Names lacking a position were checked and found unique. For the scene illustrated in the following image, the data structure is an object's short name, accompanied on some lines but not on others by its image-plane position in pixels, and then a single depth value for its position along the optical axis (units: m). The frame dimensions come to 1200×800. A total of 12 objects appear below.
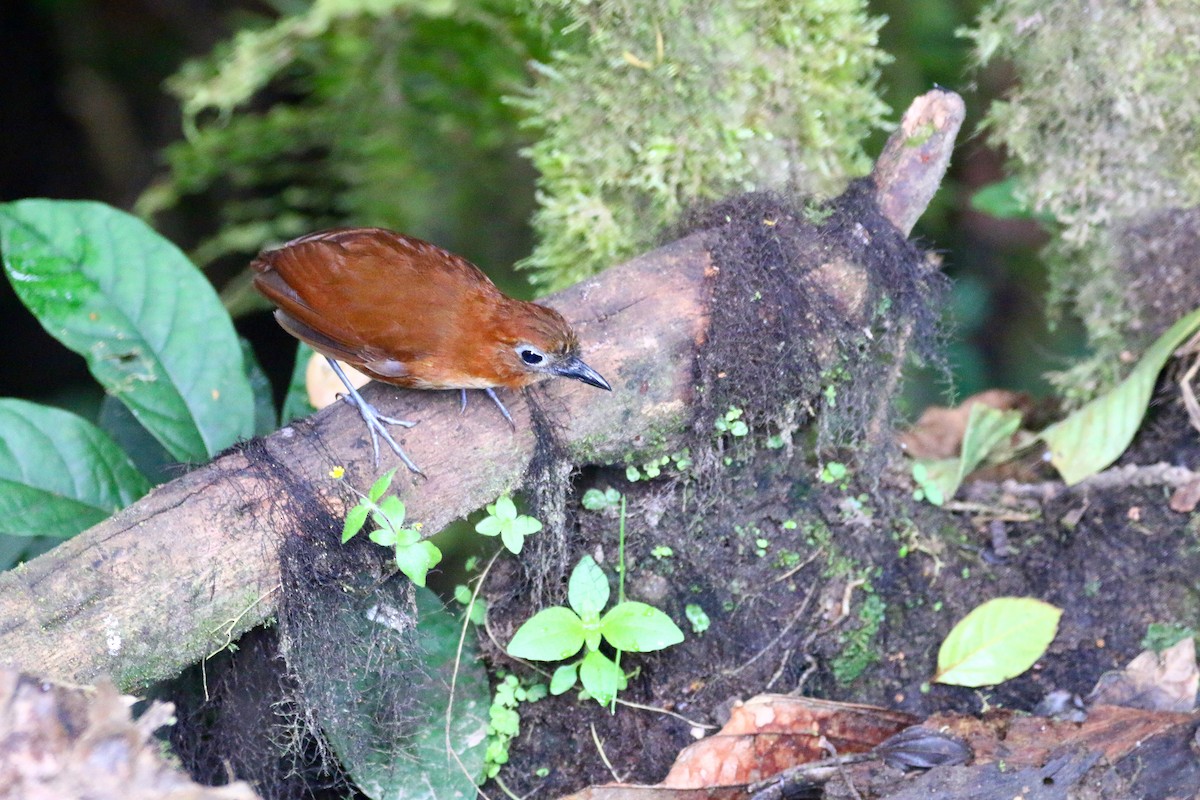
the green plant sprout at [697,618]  4.86
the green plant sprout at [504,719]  4.70
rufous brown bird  4.55
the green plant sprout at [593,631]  4.41
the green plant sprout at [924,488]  5.27
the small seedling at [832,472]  5.12
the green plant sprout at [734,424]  4.76
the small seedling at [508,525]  4.36
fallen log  3.90
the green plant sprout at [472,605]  4.77
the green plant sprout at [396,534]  4.09
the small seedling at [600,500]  4.87
